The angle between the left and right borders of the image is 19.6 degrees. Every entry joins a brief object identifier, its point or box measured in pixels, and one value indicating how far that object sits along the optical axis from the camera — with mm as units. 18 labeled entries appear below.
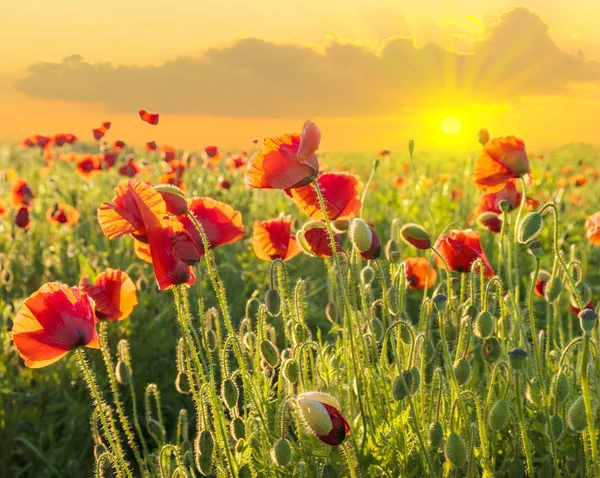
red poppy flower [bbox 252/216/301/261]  1435
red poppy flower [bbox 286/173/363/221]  1386
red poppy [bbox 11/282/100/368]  1284
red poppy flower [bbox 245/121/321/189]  1292
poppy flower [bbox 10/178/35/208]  2662
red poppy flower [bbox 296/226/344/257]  1383
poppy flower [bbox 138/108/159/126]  2300
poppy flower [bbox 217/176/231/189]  2743
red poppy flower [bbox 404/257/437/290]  1624
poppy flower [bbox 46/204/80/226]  2438
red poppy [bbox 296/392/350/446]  1191
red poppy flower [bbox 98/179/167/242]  1266
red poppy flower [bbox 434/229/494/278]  1459
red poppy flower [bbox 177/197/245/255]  1373
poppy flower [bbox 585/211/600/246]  1536
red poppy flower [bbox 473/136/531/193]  1473
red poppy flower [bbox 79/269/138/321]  1361
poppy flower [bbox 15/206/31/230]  2324
